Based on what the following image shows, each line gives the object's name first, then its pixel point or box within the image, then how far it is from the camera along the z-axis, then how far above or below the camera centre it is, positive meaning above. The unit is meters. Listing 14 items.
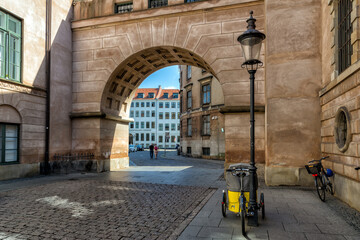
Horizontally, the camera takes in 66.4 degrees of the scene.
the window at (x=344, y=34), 7.81 +2.96
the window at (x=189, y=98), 32.84 +4.14
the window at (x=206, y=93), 28.96 +4.22
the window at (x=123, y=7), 15.40 +7.04
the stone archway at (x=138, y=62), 12.32 +3.75
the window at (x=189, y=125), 32.51 +0.89
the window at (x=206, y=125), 28.90 +0.86
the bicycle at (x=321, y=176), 7.93 -1.27
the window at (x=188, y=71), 33.36 +7.51
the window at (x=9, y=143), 11.74 -0.48
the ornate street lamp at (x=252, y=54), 5.63 +1.73
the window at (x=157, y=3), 14.73 +6.95
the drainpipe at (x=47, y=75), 13.70 +2.89
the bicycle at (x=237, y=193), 5.54 -1.23
